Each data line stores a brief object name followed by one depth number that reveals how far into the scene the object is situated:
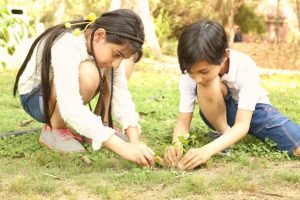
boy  2.45
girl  2.43
